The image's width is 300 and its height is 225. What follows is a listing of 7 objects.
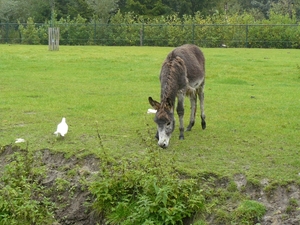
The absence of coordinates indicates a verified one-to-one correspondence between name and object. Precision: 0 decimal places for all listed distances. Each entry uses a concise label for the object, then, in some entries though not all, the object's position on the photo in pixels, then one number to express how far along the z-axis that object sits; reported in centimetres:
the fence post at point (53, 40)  2911
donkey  827
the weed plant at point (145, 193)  639
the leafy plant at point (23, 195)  684
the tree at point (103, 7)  5378
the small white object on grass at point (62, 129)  890
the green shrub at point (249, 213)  613
